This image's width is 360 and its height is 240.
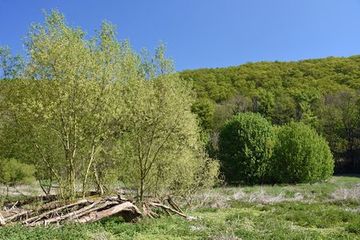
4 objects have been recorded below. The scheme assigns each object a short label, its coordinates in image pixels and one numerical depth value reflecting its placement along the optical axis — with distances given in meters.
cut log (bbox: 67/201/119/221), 18.04
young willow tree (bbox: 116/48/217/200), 22.88
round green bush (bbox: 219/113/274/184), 61.06
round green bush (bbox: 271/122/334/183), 56.56
